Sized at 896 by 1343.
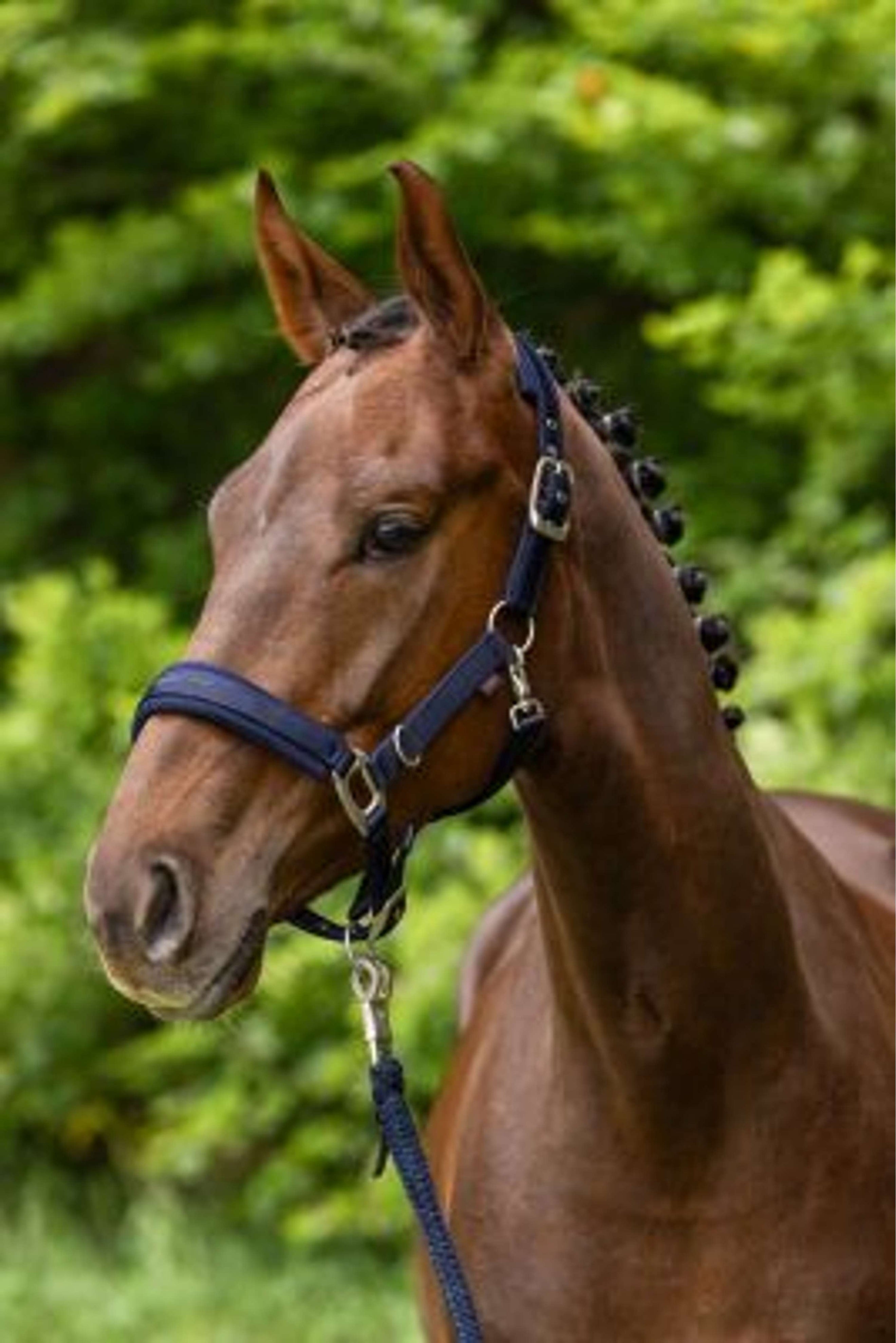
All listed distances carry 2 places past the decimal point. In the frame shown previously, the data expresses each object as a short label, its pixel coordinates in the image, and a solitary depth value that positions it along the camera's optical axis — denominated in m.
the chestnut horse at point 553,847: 5.76
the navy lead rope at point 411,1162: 6.45
